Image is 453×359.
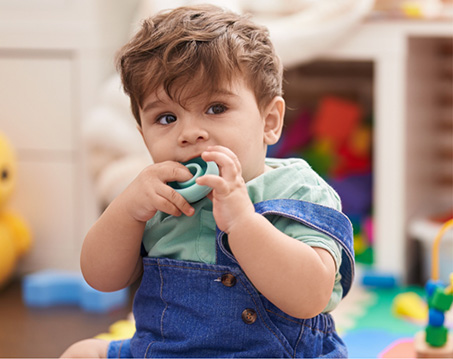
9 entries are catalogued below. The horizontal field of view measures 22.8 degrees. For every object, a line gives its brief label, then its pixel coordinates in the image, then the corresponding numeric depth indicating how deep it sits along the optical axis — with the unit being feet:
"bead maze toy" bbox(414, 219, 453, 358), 3.68
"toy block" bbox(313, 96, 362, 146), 6.85
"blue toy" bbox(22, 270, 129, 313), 5.13
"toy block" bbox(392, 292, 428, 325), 4.75
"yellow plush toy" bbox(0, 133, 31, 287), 5.55
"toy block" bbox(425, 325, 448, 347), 3.71
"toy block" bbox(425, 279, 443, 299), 3.85
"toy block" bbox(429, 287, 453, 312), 3.71
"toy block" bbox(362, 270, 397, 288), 5.47
